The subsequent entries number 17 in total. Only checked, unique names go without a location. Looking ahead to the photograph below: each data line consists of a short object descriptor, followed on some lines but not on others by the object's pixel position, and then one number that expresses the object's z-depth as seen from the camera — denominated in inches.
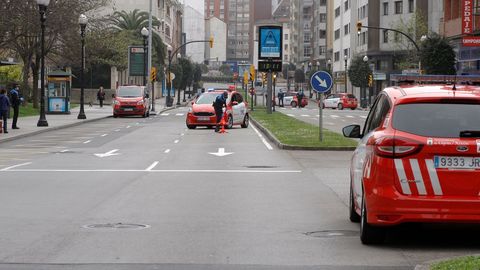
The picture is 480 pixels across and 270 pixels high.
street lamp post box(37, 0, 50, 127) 1594.5
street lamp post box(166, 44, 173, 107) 3367.6
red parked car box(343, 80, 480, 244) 379.6
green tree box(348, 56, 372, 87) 3922.0
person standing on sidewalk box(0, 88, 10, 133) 1407.5
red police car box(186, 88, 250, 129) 1663.4
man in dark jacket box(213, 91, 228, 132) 1577.3
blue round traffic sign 1136.8
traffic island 1096.2
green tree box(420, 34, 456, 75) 2258.9
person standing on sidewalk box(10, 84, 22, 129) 1528.1
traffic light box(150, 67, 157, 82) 2838.6
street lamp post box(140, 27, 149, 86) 2517.3
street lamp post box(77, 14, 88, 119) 1921.8
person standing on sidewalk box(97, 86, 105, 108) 3065.9
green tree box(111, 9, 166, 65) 3893.2
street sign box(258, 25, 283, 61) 2116.1
